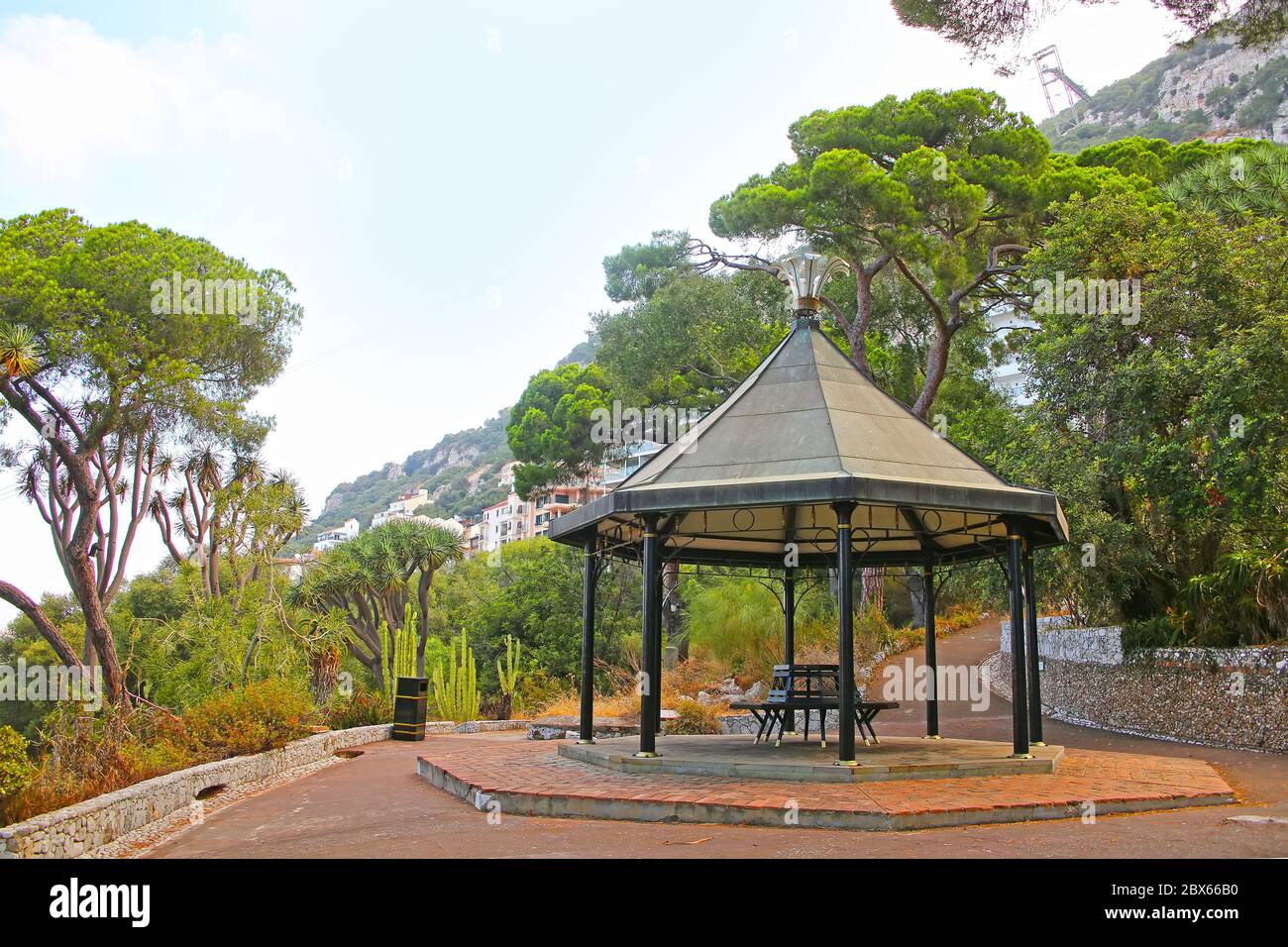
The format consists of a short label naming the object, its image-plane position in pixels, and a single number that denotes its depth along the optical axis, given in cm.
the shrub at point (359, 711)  1742
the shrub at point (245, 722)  1141
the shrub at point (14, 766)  681
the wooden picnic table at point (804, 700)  973
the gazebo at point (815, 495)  843
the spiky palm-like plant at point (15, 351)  1844
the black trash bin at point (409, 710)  1711
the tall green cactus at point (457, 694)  2071
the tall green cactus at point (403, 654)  2183
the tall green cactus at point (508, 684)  2271
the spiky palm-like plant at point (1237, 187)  1664
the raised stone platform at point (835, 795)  674
